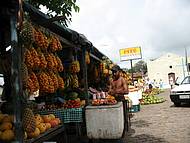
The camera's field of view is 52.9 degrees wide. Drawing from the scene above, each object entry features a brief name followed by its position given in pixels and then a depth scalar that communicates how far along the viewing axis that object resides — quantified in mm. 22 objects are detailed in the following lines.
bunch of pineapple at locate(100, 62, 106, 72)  7385
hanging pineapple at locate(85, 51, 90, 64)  5236
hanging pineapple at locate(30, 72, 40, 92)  3025
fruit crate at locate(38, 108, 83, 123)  4212
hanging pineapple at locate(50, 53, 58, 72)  3599
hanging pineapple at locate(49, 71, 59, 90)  3643
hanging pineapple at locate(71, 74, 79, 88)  5121
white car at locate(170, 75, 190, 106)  10109
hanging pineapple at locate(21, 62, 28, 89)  2636
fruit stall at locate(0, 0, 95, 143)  2402
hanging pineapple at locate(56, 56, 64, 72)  3799
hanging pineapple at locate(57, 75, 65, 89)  3914
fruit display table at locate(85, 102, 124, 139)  4088
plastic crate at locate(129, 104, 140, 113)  10034
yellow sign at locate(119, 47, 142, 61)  19104
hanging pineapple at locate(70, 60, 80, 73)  4941
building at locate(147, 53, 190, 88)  40587
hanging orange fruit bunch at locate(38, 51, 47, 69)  3212
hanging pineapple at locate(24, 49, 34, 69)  2844
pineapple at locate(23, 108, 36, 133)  2662
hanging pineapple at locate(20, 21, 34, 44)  2617
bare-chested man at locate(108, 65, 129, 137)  6433
